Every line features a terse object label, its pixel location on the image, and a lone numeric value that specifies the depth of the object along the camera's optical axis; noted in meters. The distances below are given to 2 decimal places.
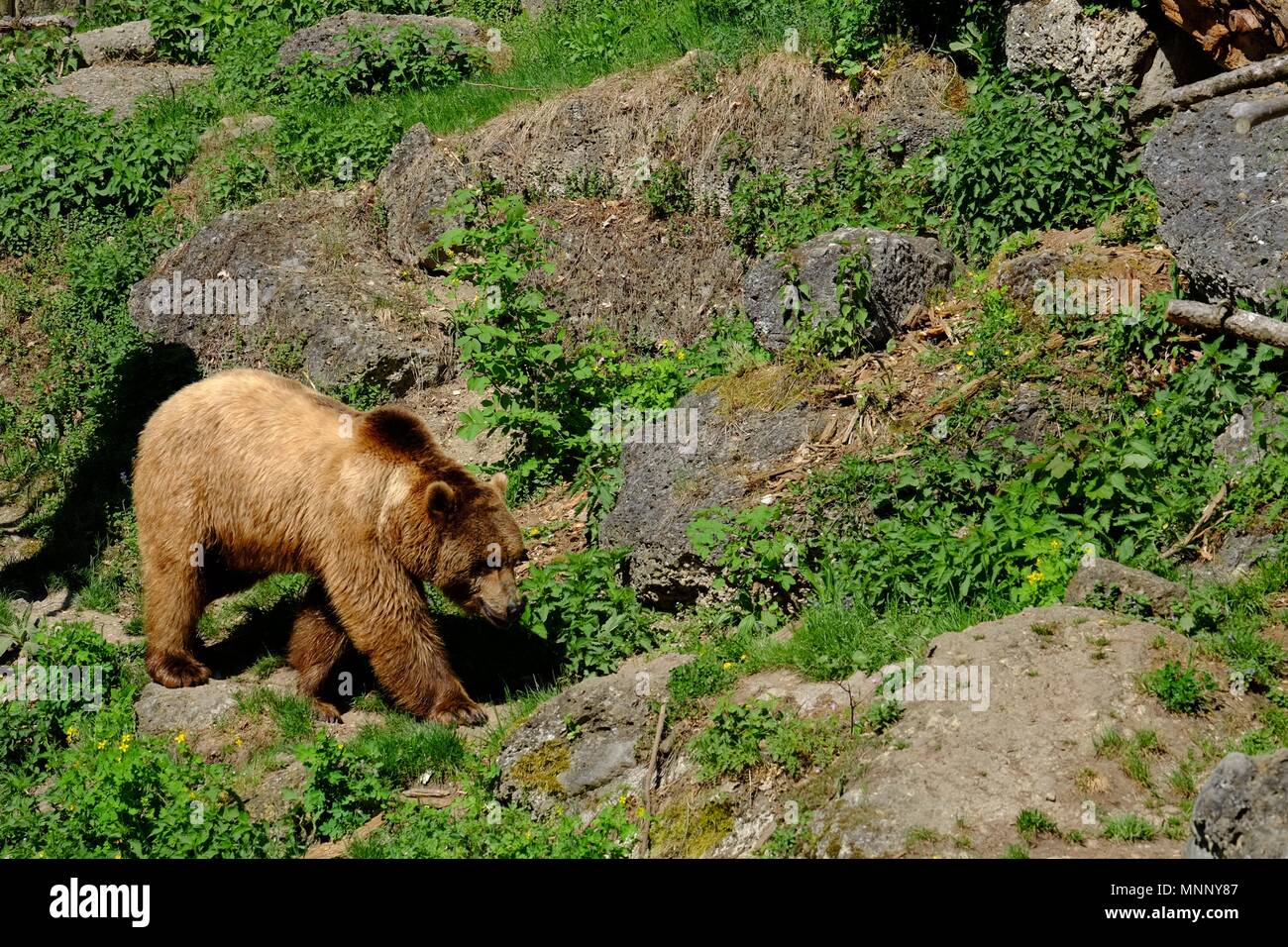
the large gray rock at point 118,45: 18.00
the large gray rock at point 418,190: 13.54
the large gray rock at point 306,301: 12.53
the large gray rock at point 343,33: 16.22
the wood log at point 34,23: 18.22
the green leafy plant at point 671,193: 12.96
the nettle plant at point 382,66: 15.74
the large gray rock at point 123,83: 16.52
